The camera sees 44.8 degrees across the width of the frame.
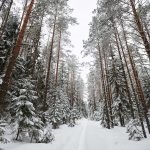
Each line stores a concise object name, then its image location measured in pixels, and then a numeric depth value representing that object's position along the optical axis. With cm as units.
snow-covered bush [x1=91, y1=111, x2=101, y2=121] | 4686
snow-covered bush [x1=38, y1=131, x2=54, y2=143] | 1123
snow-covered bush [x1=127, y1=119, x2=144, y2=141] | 1213
